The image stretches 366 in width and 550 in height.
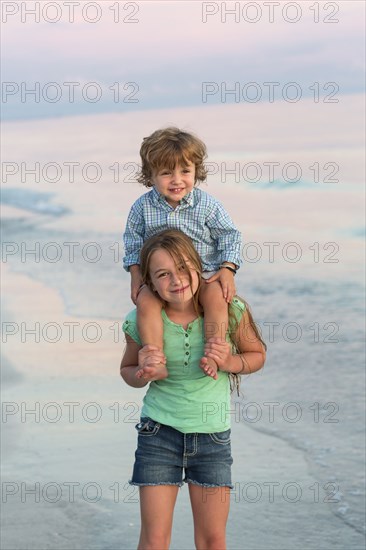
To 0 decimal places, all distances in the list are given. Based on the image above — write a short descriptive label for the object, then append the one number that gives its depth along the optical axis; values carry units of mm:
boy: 4031
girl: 3979
